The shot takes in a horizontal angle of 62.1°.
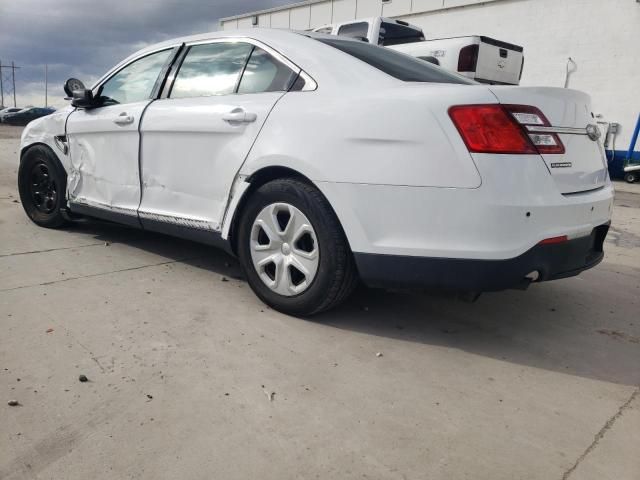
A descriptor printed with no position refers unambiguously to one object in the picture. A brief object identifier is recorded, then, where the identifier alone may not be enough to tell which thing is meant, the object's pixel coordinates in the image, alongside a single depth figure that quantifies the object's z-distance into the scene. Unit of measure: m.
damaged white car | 2.29
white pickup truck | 8.79
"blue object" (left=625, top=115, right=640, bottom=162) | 13.01
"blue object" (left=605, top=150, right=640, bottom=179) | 13.53
